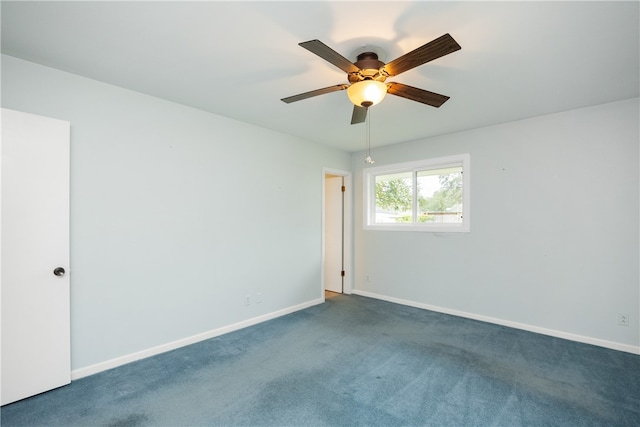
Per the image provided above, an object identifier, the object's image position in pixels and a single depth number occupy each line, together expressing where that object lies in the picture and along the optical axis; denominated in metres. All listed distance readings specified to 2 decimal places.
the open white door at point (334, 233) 5.26
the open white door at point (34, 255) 2.11
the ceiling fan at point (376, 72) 1.62
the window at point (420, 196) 4.10
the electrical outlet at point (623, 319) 2.94
